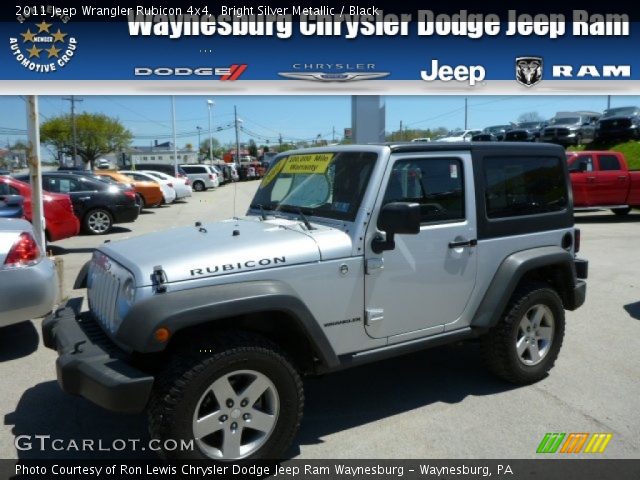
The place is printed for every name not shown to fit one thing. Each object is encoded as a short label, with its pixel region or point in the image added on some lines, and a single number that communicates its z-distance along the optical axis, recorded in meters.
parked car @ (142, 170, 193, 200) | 24.22
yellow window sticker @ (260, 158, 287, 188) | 4.69
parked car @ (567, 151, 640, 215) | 15.39
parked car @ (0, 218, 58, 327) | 4.86
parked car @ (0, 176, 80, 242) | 10.09
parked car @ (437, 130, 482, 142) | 31.37
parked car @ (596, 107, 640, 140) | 24.73
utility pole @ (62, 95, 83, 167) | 60.78
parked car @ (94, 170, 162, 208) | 20.97
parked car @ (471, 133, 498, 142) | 27.39
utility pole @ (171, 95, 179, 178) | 29.15
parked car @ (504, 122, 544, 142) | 27.35
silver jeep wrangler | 3.04
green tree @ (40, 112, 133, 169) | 70.06
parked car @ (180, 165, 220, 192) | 34.34
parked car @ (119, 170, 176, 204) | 22.25
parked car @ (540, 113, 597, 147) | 26.56
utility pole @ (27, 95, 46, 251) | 7.65
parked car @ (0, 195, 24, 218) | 8.57
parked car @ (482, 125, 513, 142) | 32.31
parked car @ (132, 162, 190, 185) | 30.62
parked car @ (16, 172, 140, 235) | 14.06
